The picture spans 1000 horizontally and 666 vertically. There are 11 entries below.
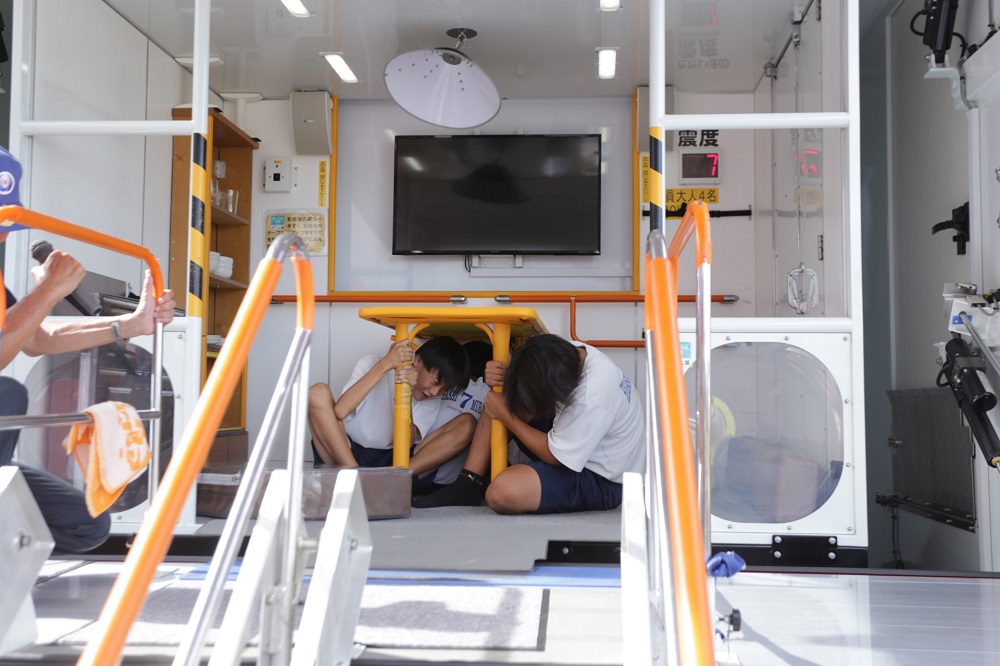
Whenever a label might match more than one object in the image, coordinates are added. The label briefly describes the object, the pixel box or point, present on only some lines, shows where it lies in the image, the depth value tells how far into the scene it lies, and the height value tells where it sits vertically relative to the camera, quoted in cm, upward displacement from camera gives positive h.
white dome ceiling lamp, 486 +151
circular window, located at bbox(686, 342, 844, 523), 307 -23
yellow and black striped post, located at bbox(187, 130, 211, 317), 337 +52
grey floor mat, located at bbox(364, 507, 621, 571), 271 -58
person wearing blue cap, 226 +7
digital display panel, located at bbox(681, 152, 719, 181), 575 +127
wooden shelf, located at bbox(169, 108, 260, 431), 529 +84
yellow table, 356 +17
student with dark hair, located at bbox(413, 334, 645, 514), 345 -24
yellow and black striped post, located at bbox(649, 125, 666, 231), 323 +67
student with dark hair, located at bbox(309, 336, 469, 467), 392 -18
